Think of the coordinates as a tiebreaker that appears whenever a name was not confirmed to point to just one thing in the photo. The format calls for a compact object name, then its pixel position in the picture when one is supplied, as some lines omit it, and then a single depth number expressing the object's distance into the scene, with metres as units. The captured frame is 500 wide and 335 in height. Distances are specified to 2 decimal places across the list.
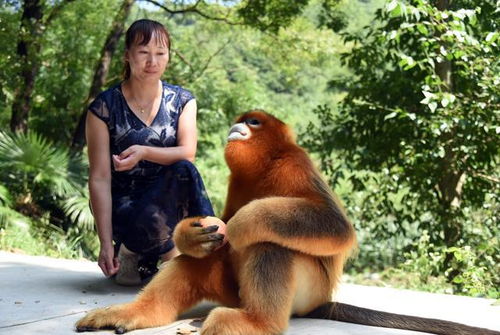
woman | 3.79
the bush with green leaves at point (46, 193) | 8.62
